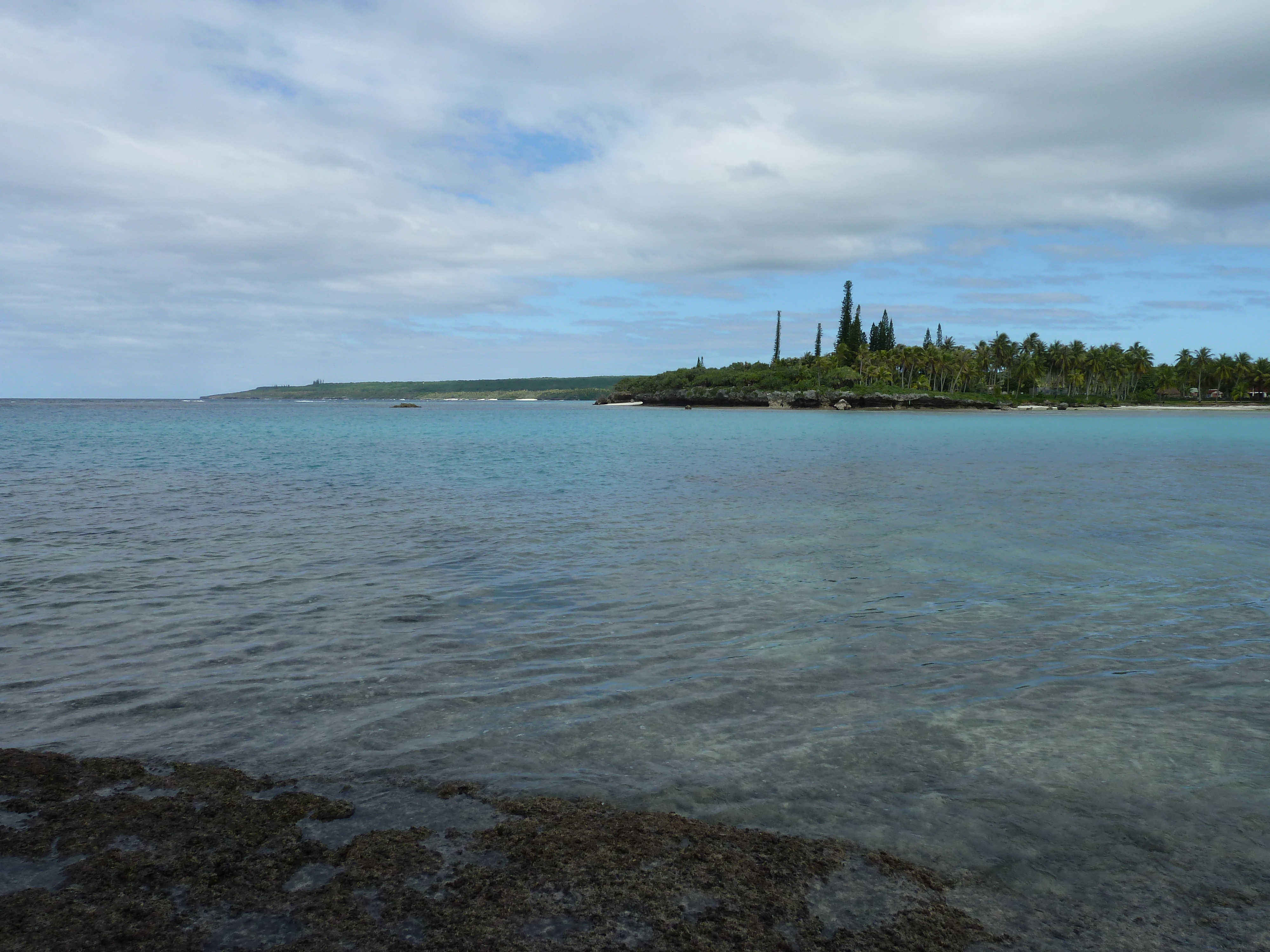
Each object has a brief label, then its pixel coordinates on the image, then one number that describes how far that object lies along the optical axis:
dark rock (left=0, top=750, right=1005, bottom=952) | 4.71
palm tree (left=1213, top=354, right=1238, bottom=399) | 196.50
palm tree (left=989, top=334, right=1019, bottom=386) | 198.12
